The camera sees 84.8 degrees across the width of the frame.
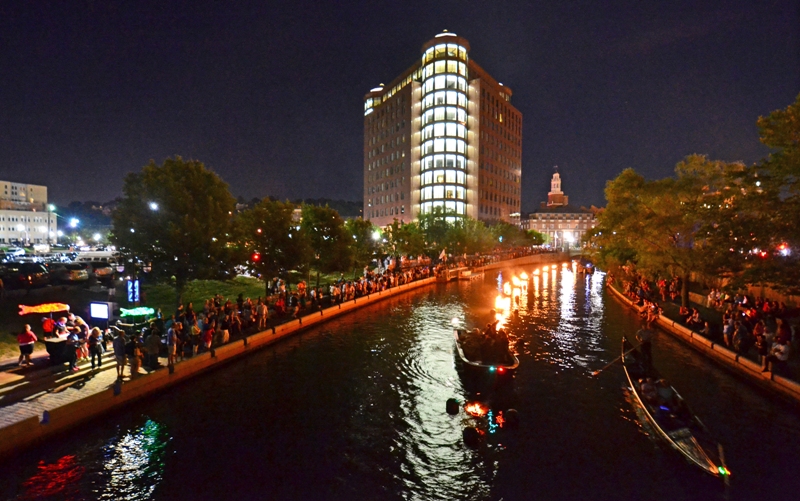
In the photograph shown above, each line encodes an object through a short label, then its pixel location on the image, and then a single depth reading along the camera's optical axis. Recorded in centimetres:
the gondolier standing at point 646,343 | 1669
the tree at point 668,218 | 2880
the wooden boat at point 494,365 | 1636
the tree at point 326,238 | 3744
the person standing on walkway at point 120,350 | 1404
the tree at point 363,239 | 4452
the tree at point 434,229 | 7649
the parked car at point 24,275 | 3106
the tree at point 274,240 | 3072
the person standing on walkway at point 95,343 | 1504
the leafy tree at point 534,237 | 11339
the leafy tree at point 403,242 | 6359
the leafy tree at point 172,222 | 2205
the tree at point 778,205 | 1641
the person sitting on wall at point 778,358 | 1590
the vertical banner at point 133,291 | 1995
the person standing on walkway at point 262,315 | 2289
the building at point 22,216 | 10338
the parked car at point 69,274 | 3400
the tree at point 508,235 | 9446
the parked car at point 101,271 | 3672
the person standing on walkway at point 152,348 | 1533
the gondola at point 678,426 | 1029
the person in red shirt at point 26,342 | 1462
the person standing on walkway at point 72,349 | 1463
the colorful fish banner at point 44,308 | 1581
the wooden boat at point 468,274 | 5878
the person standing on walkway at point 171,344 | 1576
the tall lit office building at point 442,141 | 9762
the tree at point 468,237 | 7606
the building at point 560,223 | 16962
